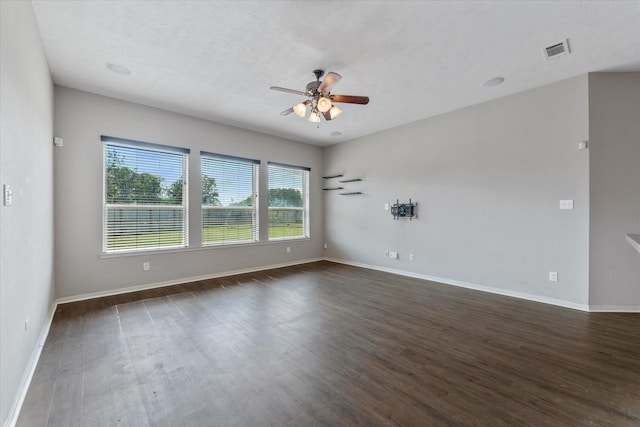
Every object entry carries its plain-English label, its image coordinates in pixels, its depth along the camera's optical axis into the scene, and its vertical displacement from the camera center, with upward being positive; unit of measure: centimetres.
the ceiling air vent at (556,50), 276 +170
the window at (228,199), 509 +30
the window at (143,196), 410 +31
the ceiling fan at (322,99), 301 +131
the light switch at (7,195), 159 +13
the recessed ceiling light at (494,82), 351 +172
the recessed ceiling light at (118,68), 316 +176
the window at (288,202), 608 +28
